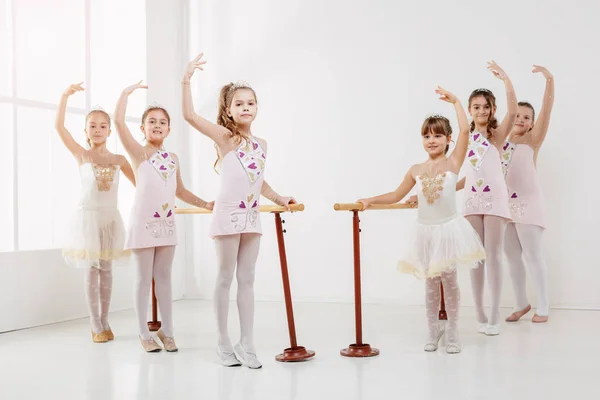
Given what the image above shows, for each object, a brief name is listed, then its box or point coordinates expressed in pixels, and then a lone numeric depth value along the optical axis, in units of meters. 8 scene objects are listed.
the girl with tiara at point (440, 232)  3.55
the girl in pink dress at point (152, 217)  3.71
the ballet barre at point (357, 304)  3.48
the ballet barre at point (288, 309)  3.39
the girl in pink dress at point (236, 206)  3.30
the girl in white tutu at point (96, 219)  4.13
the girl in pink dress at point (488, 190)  4.11
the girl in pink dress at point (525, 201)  4.61
